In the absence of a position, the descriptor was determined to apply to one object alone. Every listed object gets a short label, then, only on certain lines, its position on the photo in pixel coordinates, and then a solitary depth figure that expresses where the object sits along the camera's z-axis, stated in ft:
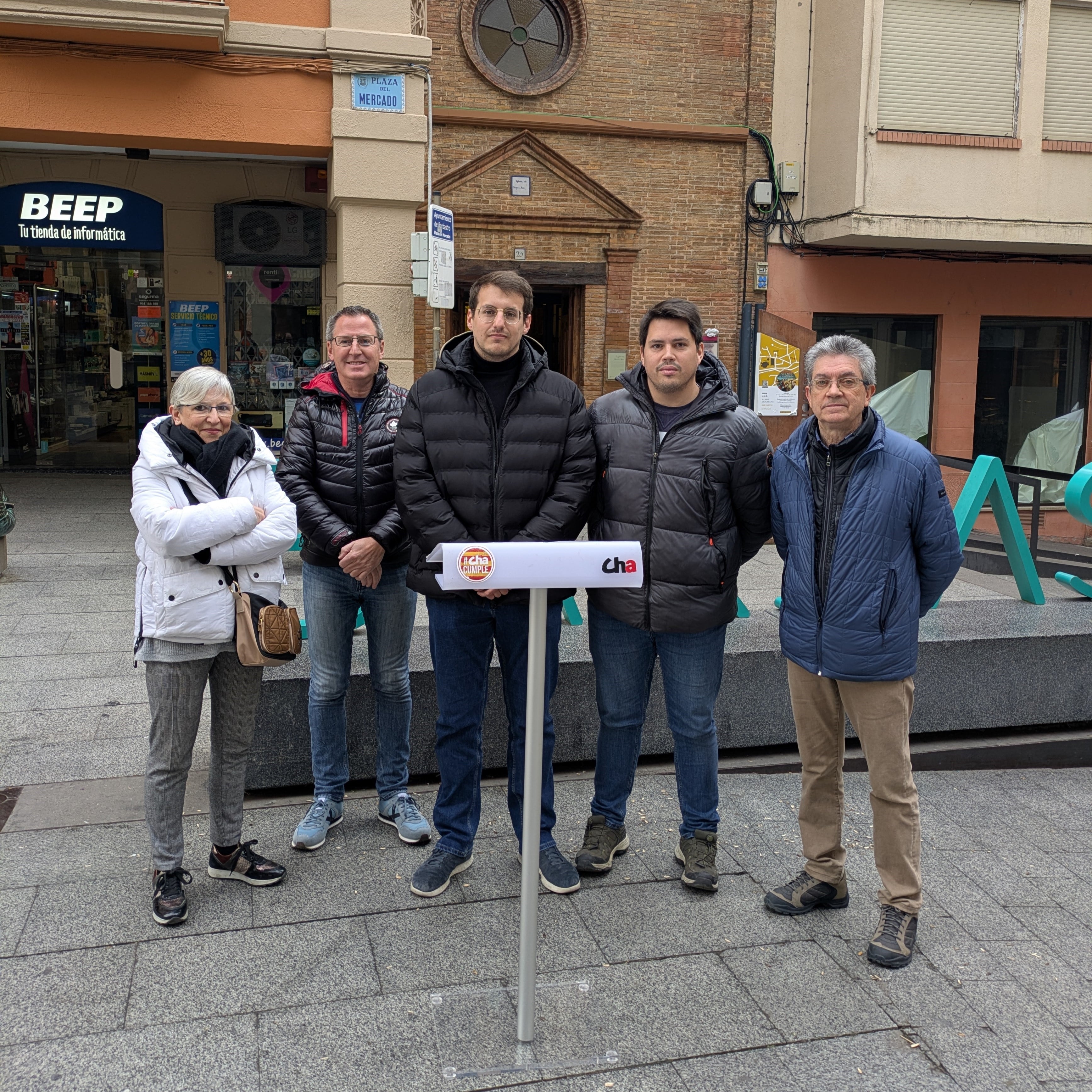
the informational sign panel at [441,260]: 31.24
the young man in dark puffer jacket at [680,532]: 12.00
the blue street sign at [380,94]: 30.63
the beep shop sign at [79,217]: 40.22
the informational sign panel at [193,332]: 42.68
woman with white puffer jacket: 11.10
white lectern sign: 8.84
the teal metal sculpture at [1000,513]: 19.60
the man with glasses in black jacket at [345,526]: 12.80
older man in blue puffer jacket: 11.11
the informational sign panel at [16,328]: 43.16
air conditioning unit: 41.47
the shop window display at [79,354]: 43.19
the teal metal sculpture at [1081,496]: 19.40
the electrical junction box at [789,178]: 43.98
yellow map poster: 44.14
